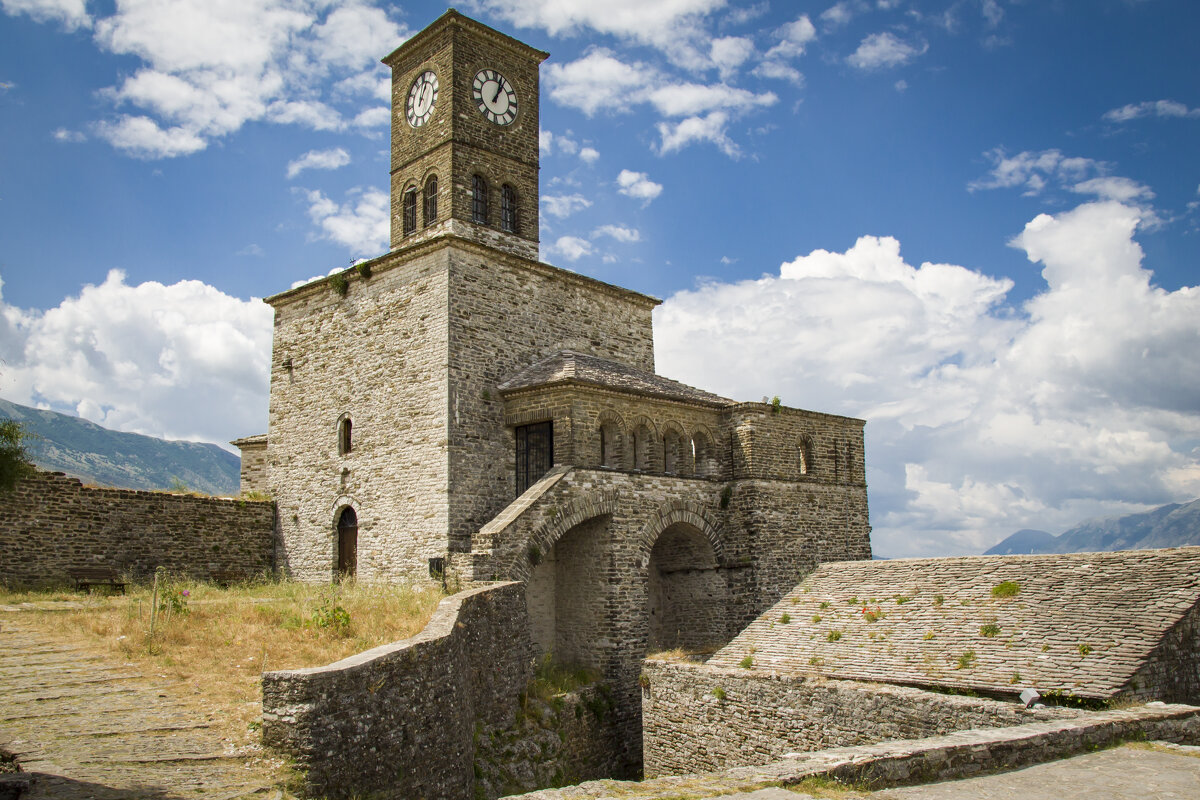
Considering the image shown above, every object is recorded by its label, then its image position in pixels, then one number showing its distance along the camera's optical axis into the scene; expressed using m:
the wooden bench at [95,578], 19.03
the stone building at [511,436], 19.77
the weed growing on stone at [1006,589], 14.75
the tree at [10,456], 11.84
